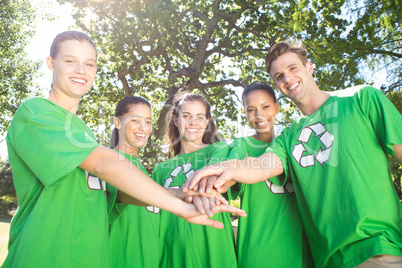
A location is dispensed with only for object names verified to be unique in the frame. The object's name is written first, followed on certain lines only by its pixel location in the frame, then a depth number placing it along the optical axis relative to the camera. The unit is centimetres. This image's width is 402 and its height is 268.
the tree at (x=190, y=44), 319
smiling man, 82
